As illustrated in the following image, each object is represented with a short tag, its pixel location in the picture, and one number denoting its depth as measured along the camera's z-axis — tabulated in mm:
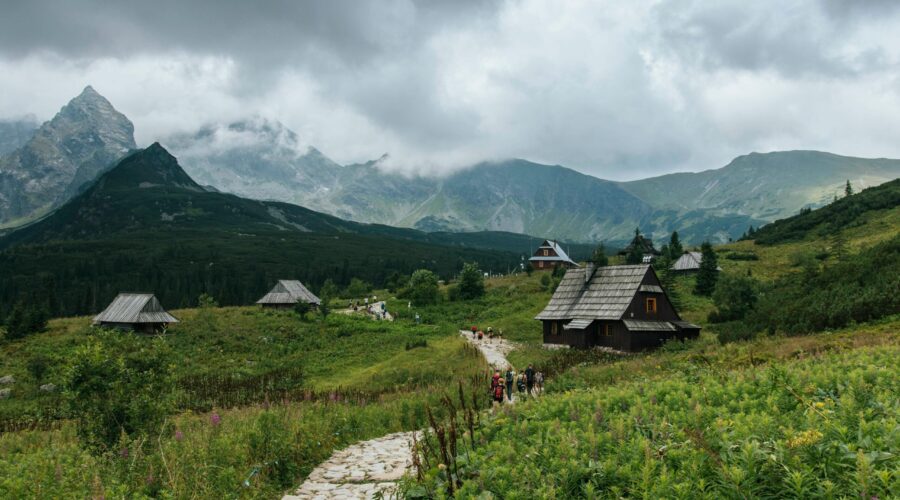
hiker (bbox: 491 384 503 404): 21344
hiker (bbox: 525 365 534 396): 25484
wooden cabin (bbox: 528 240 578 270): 113312
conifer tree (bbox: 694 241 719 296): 71250
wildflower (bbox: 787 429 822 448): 6441
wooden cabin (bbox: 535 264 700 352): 46500
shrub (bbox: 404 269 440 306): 78250
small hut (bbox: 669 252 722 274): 86375
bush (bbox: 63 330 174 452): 12586
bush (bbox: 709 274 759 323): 52406
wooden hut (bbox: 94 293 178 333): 62997
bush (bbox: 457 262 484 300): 80000
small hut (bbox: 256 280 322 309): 82250
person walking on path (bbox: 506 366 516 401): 25448
